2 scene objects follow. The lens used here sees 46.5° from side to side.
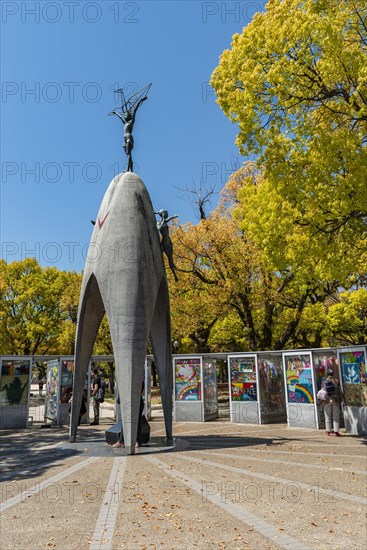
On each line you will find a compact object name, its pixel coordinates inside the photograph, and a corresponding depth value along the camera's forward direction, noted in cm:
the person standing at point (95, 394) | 1798
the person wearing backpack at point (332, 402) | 1391
